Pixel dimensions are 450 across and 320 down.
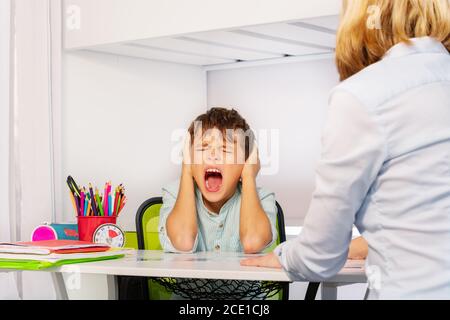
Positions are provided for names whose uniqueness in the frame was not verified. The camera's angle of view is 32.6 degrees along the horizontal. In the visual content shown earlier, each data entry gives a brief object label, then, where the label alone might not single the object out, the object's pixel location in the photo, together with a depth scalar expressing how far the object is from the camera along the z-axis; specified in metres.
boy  1.76
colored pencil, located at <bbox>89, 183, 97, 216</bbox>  1.85
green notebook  1.42
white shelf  1.77
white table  1.27
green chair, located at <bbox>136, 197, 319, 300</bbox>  1.83
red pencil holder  1.82
